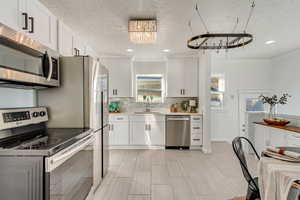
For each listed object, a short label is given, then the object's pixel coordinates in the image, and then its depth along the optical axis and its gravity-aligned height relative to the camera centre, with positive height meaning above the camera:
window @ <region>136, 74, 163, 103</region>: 5.20 +0.38
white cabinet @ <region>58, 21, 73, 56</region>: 2.66 +0.95
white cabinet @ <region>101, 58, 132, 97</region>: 4.95 +0.70
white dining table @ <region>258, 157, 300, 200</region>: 1.21 -0.57
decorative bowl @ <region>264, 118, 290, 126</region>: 3.27 -0.40
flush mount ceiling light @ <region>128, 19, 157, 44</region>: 2.60 +1.04
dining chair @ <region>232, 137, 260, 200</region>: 1.67 -0.75
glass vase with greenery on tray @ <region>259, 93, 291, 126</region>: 3.29 -0.36
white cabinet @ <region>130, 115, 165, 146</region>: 4.66 -0.79
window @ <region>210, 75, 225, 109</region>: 5.46 +0.28
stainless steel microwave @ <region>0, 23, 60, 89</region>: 1.33 +0.34
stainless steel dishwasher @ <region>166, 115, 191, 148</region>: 4.60 -0.79
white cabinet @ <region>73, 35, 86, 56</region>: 3.18 +1.03
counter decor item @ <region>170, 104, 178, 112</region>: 5.12 -0.23
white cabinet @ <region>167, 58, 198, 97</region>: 4.93 +0.64
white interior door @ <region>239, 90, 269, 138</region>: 5.41 -0.08
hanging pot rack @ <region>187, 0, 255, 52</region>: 2.04 +0.76
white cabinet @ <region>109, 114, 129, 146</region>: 4.66 -0.79
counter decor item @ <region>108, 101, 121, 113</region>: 5.00 -0.21
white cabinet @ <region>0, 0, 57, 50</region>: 1.66 +0.87
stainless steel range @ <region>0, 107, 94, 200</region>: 1.26 -0.46
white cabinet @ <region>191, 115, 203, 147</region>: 4.60 -0.80
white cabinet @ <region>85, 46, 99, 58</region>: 3.93 +1.15
